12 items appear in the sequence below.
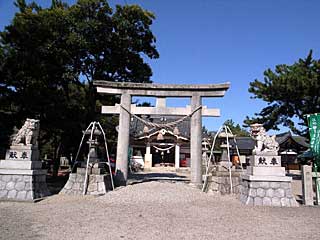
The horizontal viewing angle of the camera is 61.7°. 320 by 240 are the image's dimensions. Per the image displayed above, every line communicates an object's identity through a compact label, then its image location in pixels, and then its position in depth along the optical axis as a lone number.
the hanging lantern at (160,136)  28.66
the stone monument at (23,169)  7.99
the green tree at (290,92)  17.11
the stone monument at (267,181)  7.71
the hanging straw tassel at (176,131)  28.83
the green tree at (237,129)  49.56
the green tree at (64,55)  11.90
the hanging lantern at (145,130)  28.69
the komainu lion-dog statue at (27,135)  8.37
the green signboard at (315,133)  9.31
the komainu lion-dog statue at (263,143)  8.11
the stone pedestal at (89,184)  9.31
